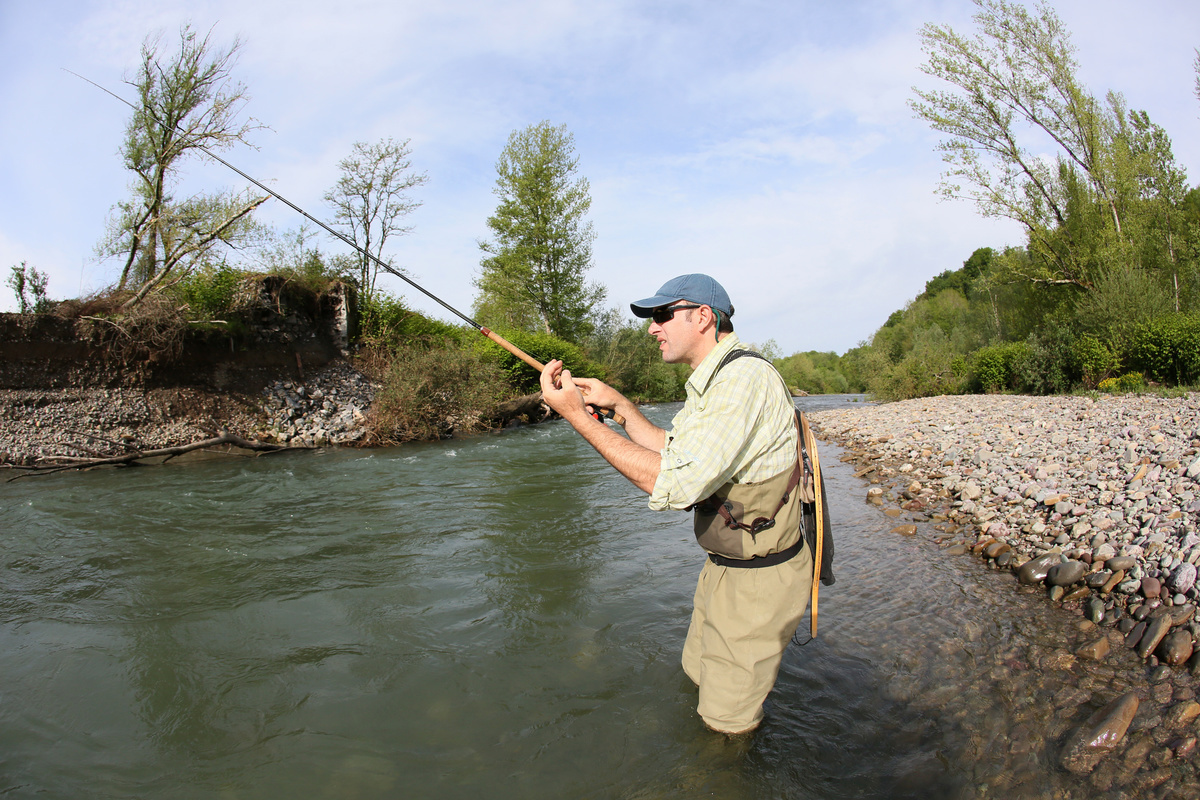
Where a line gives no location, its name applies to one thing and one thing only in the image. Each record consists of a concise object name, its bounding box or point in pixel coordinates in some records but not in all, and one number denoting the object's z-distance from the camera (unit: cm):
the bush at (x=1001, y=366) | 1962
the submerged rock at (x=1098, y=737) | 283
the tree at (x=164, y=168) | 1552
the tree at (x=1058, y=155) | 1972
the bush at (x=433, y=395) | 1573
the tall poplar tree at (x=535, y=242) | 3394
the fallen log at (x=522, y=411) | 1983
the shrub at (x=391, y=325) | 2114
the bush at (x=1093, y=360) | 1613
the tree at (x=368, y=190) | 2330
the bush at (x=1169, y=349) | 1373
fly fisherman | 236
